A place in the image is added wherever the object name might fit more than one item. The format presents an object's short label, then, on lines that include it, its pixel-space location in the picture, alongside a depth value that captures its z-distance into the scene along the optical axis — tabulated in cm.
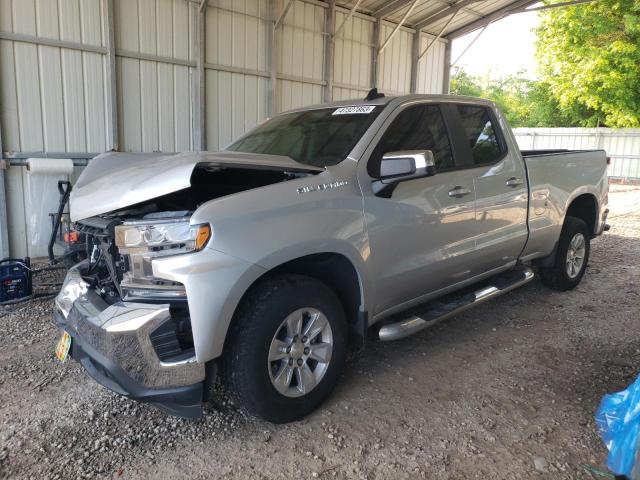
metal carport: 664
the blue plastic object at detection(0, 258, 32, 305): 492
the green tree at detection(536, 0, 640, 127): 1842
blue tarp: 232
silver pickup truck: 246
